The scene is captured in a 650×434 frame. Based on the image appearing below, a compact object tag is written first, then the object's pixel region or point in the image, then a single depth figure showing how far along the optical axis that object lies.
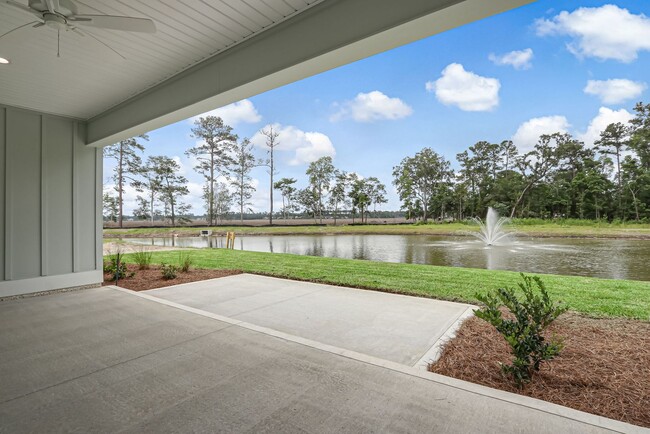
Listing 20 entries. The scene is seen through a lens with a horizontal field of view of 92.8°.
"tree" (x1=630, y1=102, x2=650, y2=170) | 23.45
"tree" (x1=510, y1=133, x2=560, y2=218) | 30.45
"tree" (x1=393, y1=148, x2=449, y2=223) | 35.94
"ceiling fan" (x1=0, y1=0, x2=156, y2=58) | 2.14
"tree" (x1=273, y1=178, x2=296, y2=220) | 31.92
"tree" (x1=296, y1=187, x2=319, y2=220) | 35.16
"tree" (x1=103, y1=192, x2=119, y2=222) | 25.16
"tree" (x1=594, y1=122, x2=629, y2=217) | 26.12
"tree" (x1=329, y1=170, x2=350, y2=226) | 34.94
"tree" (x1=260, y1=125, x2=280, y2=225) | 29.16
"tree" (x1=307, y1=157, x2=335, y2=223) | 33.66
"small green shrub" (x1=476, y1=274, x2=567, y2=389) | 1.96
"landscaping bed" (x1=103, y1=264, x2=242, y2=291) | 5.09
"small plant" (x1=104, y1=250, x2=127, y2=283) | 5.41
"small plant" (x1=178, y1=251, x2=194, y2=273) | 6.16
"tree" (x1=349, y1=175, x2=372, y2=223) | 35.62
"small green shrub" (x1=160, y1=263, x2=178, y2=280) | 5.50
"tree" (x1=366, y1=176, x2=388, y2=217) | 36.46
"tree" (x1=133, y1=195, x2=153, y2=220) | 27.42
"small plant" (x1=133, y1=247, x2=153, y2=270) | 6.41
